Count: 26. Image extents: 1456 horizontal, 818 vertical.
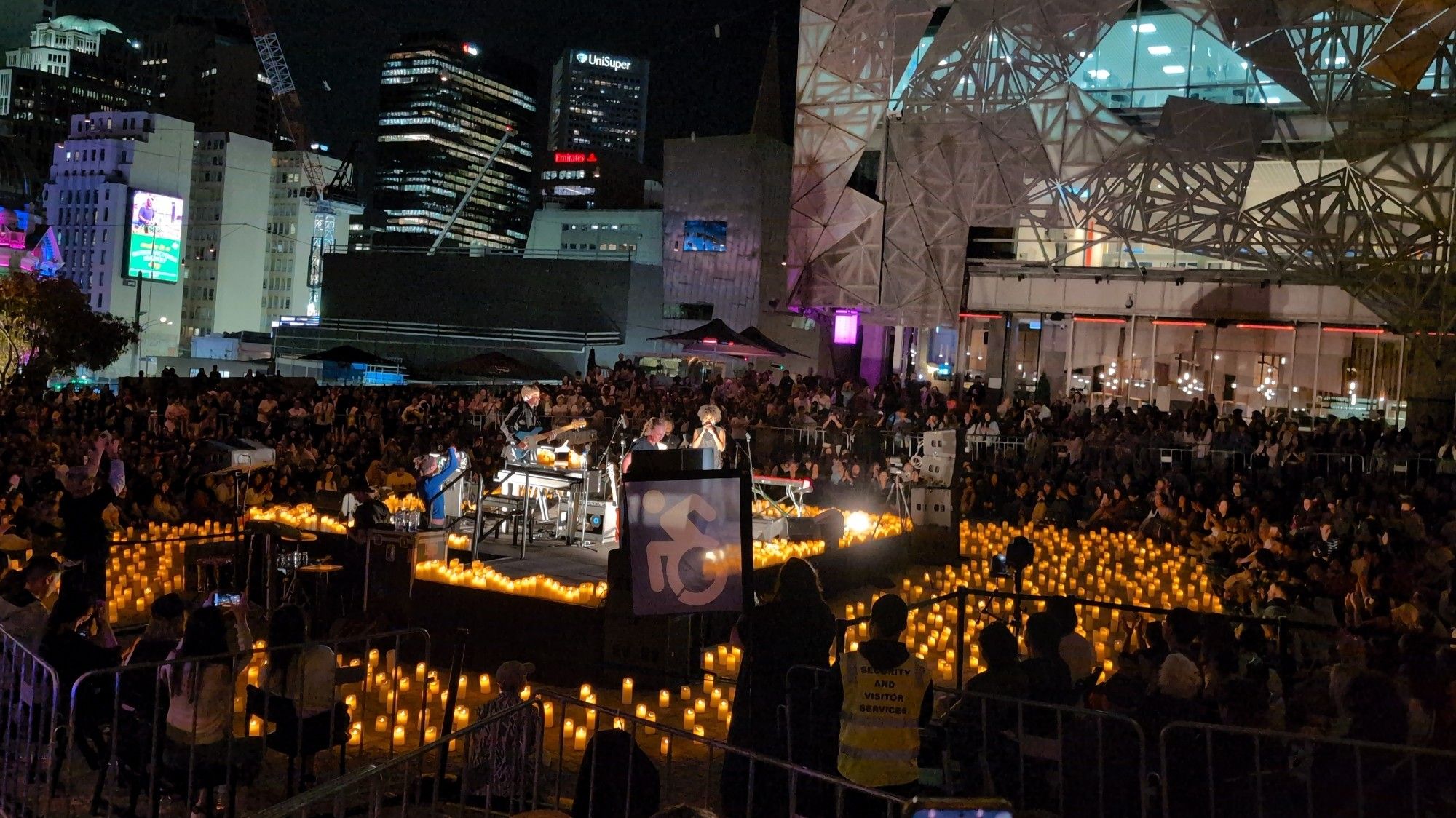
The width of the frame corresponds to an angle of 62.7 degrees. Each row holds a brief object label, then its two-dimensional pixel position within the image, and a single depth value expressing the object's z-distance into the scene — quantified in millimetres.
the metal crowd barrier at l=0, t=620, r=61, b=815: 6348
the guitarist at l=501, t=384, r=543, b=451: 14375
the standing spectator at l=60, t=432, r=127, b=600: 9617
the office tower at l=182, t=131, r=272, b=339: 123312
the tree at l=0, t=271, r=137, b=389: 48906
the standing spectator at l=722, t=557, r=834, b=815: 6297
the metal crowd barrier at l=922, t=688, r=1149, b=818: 5957
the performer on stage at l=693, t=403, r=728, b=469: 13516
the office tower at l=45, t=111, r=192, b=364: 111688
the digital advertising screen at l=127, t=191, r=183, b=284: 105750
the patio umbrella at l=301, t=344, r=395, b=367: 30422
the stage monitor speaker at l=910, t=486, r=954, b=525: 16812
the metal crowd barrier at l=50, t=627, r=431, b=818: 6371
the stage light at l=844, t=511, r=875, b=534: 16027
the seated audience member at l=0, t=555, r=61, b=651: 7172
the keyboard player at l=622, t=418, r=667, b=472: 12727
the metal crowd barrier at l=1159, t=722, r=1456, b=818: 5719
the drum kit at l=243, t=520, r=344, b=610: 11320
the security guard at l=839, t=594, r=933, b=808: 5496
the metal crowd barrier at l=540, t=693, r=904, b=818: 4766
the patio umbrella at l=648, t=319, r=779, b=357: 27594
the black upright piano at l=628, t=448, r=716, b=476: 10109
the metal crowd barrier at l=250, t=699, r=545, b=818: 5250
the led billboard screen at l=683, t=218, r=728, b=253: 38594
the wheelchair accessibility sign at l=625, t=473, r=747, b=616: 6547
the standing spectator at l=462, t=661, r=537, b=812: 6219
